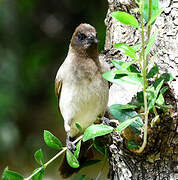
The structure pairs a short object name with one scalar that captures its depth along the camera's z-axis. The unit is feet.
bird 22.21
